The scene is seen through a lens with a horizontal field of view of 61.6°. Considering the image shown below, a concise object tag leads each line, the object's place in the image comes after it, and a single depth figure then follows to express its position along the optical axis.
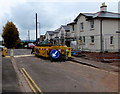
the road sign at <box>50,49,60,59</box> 9.26
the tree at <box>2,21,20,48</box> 31.50
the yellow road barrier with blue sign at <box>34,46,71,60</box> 9.44
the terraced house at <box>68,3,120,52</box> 13.83
